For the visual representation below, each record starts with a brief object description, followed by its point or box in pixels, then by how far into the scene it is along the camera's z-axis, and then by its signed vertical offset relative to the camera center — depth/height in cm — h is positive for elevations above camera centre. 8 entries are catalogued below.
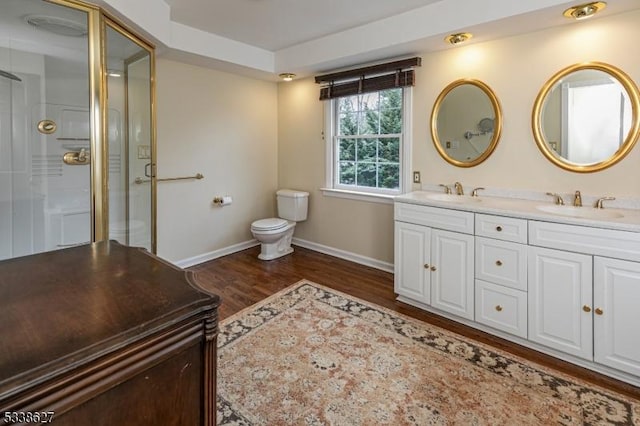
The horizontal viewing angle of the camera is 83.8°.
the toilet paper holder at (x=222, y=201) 412 +1
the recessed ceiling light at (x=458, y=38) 276 +128
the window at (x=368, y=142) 364 +65
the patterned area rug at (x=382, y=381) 172 -99
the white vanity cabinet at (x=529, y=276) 196 -49
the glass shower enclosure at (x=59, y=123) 230 +54
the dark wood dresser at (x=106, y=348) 62 -28
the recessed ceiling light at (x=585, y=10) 221 +121
